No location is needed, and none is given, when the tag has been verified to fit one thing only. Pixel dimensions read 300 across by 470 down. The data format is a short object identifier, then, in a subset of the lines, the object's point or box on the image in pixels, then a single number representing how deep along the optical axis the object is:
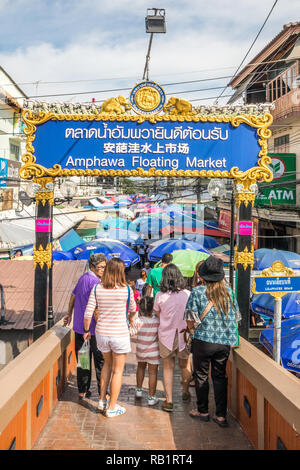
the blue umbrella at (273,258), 12.29
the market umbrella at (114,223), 24.24
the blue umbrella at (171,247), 13.76
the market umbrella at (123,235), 20.52
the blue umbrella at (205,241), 18.14
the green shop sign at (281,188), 17.61
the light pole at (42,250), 7.00
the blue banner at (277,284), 6.12
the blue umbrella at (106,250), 14.99
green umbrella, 11.08
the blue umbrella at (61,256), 14.91
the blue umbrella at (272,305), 9.45
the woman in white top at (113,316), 4.28
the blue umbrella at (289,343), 7.20
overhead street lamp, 9.14
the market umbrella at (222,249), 17.56
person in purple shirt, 4.95
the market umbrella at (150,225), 23.92
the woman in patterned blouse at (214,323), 4.19
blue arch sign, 6.96
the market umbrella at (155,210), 37.12
